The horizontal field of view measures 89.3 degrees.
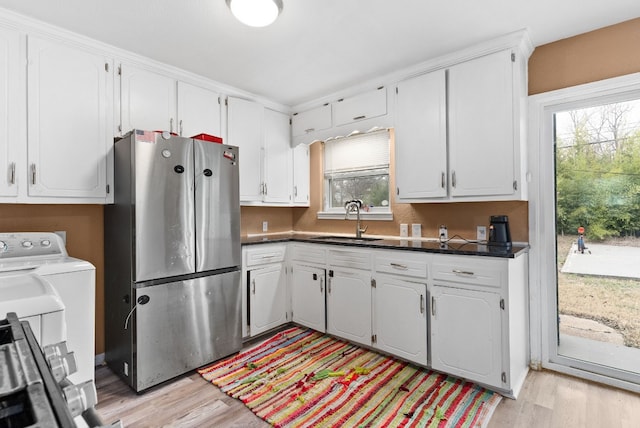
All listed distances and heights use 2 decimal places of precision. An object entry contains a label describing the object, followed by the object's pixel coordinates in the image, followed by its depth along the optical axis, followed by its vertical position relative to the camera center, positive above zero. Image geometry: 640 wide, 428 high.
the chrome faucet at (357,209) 3.43 +0.07
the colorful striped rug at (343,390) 1.93 -1.20
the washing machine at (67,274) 1.63 -0.31
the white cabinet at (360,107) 3.06 +1.07
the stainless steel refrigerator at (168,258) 2.22 -0.31
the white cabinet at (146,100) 2.56 +0.97
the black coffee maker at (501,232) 2.42 -0.14
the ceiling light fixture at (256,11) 1.85 +1.21
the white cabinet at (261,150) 3.34 +0.73
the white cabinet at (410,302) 2.12 -0.70
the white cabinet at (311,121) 3.52 +1.08
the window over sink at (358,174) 3.46 +0.47
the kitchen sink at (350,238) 3.27 -0.25
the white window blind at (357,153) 3.47 +0.71
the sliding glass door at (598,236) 2.25 -0.17
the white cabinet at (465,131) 2.34 +0.65
